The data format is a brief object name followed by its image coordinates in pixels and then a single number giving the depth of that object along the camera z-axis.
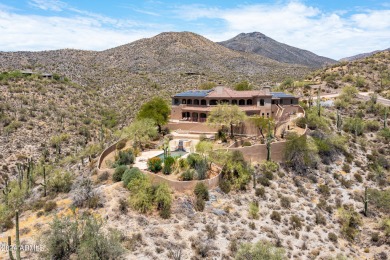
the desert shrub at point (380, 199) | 36.72
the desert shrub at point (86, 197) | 29.19
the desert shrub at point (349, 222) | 33.31
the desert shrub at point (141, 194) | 28.97
